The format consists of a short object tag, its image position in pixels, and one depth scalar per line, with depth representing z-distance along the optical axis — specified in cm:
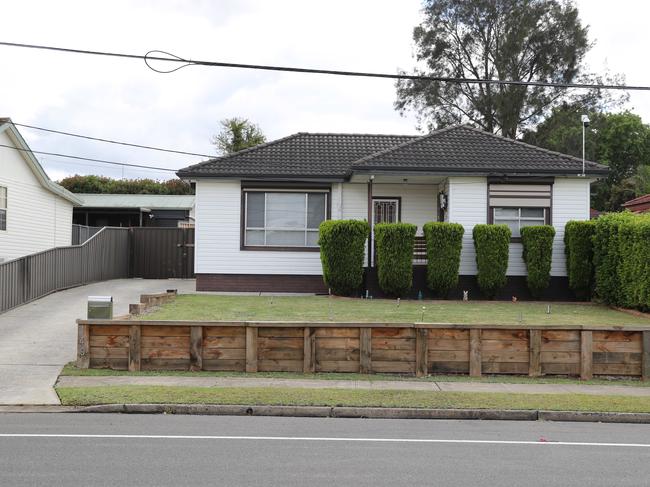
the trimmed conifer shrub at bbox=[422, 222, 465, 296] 1822
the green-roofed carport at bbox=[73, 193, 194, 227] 3647
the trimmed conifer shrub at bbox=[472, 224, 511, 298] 1841
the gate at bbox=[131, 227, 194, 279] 2744
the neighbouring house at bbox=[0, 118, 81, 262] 2444
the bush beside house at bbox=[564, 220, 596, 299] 1855
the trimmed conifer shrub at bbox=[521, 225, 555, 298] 1862
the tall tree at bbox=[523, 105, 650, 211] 4309
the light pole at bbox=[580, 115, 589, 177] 2098
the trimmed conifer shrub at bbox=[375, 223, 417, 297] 1811
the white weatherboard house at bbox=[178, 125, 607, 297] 1948
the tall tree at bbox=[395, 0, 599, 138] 4309
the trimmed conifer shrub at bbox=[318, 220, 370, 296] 1819
